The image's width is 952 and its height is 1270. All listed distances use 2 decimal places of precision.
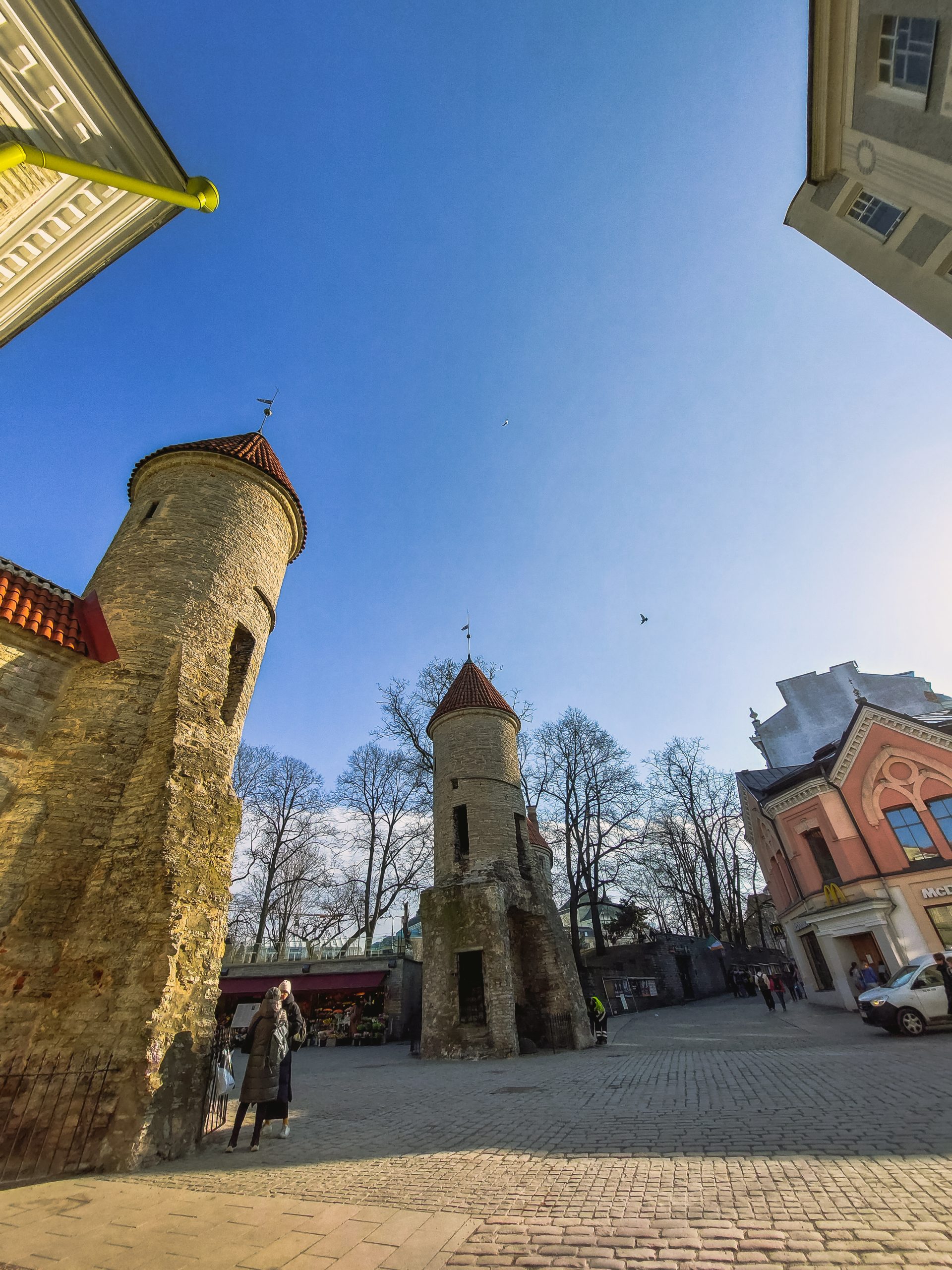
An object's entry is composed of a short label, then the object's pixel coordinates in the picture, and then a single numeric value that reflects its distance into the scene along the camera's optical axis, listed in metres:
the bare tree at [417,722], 25.64
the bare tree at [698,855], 36.28
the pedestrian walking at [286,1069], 6.79
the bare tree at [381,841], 31.89
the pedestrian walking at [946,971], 11.65
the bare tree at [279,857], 32.66
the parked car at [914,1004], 11.86
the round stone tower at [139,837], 6.33
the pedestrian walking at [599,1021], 16.19
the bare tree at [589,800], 28.33
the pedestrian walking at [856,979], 18.11
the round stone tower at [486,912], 15.45
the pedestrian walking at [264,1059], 6.54
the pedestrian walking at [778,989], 22.69
